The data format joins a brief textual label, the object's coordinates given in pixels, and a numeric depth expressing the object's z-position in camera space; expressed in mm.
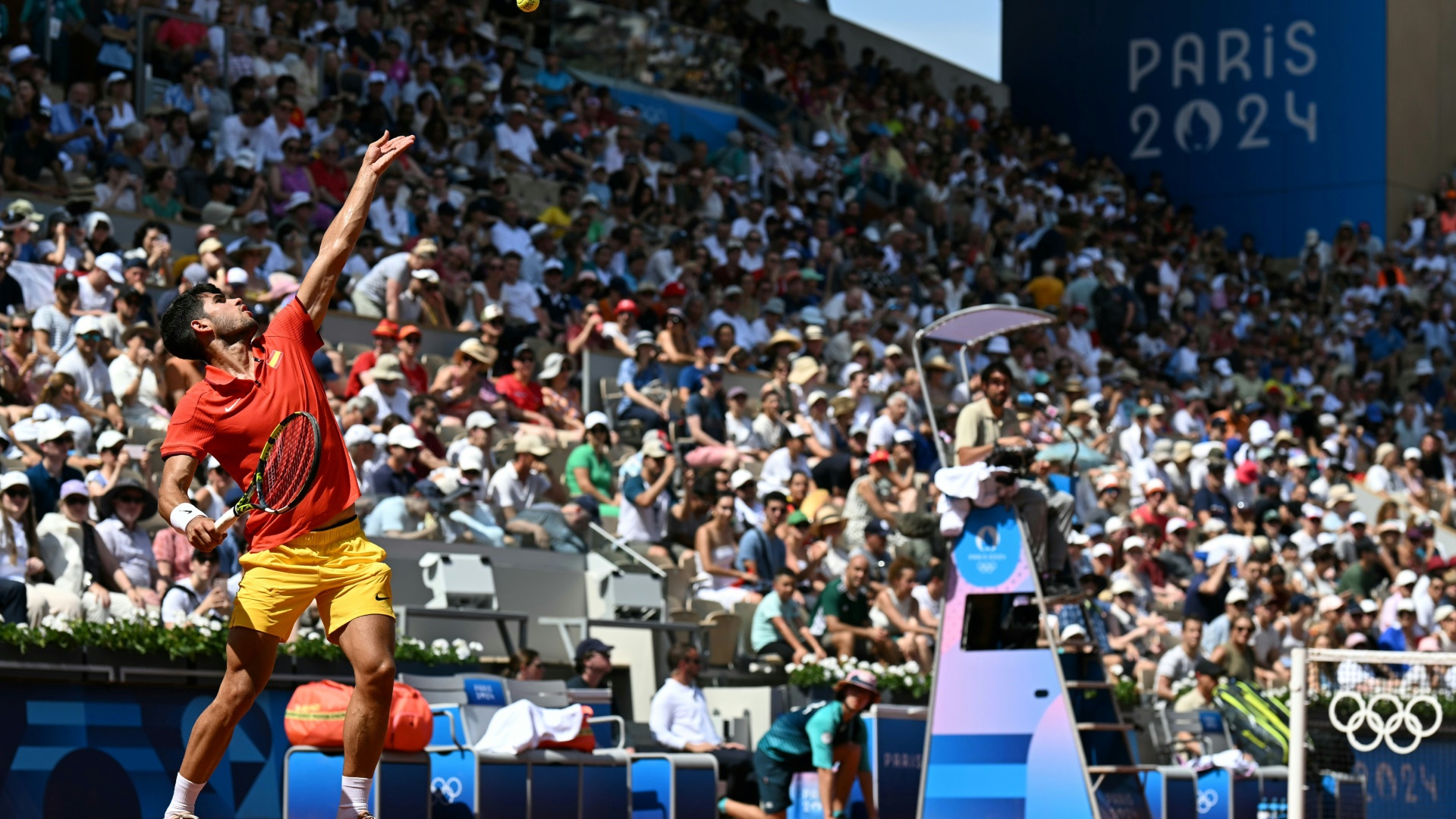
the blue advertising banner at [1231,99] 32719
